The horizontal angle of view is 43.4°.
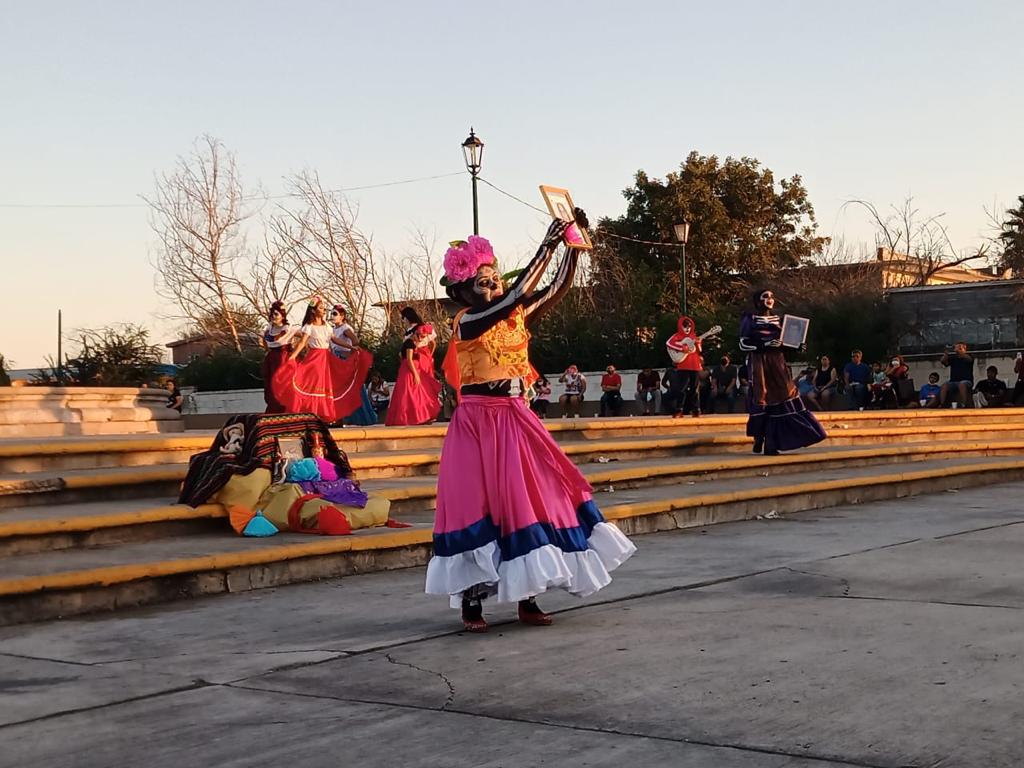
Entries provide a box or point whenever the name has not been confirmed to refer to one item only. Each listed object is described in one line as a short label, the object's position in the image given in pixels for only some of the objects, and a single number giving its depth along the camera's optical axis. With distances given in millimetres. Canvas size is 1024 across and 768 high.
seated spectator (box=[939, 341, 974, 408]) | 25922
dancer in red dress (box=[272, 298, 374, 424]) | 16922
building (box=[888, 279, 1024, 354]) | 33562
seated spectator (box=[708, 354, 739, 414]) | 28656
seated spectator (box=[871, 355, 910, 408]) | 26727
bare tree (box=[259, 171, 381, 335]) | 44625
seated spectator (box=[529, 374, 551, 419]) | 31312
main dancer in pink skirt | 6332
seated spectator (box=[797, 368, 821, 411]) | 26016
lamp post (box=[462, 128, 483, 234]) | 26719
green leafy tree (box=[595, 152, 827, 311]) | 48938
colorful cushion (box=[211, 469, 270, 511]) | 9430
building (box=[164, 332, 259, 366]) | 45466
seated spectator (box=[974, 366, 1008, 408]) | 26547
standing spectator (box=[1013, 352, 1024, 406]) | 26344
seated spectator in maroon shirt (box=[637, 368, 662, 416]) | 30766
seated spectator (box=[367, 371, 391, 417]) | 28730
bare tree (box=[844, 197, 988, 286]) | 51312
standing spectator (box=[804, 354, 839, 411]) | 27203
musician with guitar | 21281
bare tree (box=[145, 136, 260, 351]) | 44469
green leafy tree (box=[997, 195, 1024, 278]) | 46875
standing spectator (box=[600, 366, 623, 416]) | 31078
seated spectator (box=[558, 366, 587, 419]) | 31453
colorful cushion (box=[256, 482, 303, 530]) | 9375
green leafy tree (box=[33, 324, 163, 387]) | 22344
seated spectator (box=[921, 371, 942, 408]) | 26672
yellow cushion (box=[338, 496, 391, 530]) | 9469
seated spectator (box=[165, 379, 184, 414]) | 27719
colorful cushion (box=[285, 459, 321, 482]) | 9664
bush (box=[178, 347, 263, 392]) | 41844
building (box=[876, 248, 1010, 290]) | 50844
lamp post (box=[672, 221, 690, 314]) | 31953
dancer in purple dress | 15641
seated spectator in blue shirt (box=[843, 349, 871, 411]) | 26469
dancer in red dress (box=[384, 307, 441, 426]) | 19203
